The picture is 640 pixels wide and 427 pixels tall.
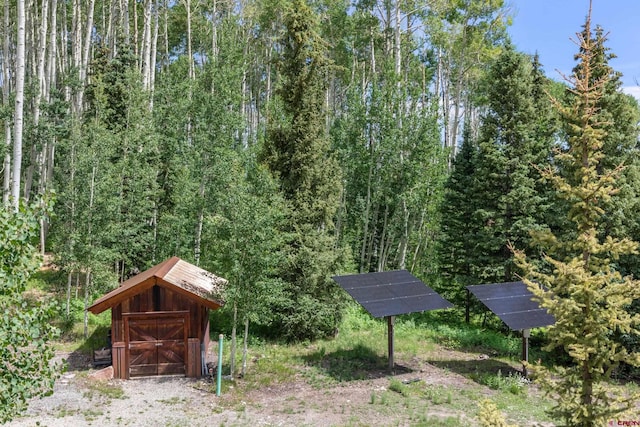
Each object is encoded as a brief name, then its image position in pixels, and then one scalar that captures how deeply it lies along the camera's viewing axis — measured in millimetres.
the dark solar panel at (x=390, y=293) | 15070
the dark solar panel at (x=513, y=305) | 14880
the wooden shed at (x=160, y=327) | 14727
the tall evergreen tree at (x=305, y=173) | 18328
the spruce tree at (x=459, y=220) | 23494
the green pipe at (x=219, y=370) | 13463
